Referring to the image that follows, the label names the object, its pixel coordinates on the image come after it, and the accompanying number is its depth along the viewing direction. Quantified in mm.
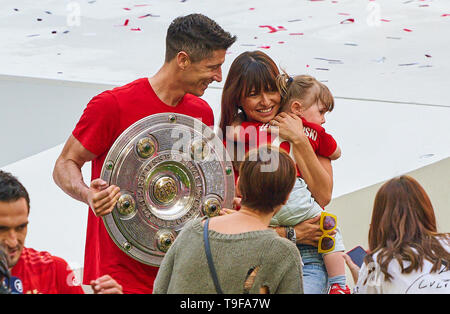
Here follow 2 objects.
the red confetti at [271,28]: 12695
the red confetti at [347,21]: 12836
